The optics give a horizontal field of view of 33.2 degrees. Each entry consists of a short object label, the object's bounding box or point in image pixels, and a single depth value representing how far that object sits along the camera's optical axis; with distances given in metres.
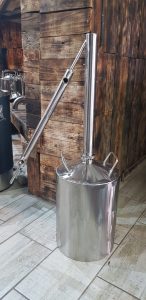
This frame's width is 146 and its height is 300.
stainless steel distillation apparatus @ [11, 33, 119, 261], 1.21
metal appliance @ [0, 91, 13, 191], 2.07
